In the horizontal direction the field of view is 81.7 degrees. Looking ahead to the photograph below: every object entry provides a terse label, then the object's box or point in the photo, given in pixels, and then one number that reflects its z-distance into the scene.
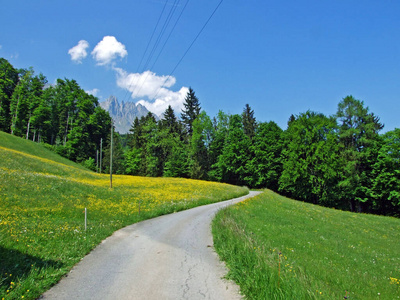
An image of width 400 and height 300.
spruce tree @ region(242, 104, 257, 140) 66.82
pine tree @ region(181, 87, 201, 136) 78.31
